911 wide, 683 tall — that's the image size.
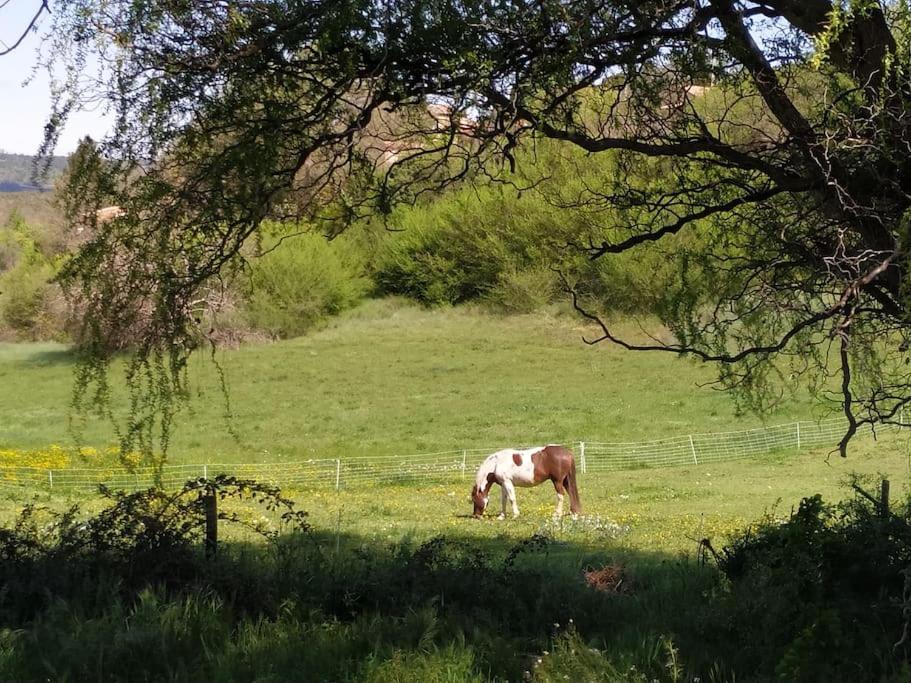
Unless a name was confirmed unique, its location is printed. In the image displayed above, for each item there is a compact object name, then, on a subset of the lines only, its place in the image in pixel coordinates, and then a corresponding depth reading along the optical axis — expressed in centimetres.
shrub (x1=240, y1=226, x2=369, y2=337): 5356
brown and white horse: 1909
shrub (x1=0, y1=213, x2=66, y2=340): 5666
